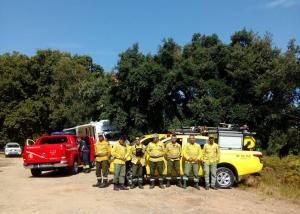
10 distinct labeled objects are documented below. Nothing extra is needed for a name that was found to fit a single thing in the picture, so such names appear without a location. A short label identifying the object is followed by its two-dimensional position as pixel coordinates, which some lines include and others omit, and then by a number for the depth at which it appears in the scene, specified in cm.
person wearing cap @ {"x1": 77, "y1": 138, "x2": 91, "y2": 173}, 1267
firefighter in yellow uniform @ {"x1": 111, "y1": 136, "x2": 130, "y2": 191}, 885
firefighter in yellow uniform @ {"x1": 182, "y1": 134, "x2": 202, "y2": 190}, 881
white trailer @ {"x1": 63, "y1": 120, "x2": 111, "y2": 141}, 1789
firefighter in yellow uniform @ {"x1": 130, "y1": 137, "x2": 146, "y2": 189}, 904
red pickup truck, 1131
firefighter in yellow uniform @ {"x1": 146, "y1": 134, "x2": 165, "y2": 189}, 893
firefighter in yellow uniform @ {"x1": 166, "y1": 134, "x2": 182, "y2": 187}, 891
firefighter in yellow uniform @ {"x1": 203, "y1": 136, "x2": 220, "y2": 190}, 880
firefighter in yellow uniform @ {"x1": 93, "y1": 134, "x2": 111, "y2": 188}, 929
